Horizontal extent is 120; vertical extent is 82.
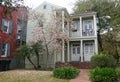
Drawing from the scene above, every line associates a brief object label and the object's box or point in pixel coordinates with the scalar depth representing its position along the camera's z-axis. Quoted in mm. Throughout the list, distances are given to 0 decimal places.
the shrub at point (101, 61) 8296
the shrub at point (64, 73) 6850
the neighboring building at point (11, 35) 10406
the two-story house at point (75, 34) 10816
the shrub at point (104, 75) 6211
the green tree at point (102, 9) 11397
